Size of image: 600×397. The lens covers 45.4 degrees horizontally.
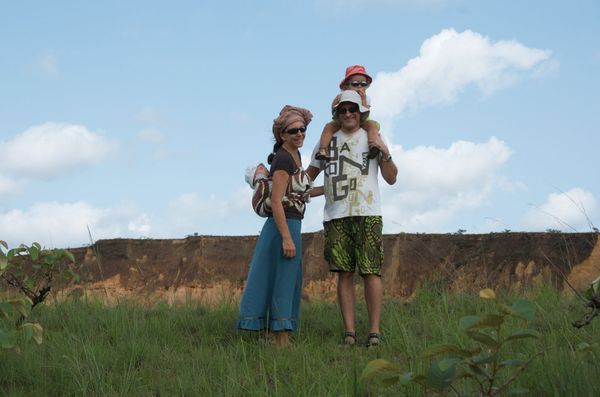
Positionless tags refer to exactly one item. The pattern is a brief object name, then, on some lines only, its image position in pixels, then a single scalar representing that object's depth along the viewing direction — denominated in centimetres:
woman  453
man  466
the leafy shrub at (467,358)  197
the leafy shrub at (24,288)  337
